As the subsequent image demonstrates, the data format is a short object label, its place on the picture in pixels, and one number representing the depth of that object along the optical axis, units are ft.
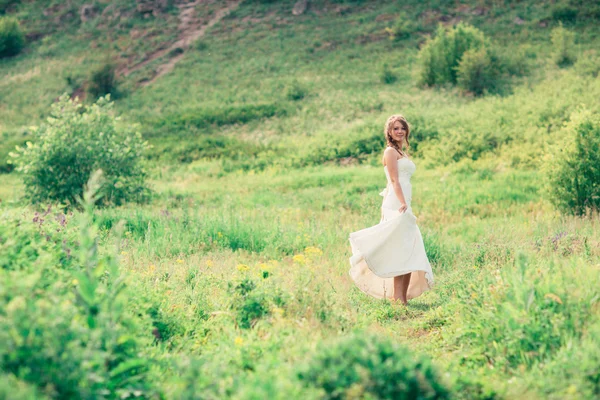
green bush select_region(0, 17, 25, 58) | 169.23
